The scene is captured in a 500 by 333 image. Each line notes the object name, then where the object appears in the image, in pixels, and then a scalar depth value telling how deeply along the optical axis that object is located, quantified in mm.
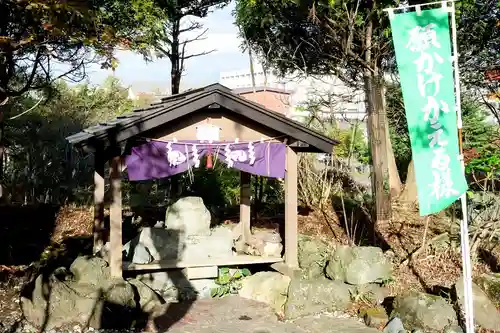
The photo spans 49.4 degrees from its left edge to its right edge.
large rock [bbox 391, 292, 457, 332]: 7672
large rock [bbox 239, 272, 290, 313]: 9281
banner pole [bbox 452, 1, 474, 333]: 6672
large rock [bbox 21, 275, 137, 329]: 7785
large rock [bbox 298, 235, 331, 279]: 9898
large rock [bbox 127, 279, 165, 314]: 8648
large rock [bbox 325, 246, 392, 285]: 9211
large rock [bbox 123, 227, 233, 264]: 9609
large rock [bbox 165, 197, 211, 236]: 9906
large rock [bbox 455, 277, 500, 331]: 7734
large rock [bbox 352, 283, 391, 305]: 8922
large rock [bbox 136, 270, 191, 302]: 9344
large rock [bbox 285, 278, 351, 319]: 8758
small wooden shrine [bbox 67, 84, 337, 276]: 8727
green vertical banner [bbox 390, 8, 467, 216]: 6754
